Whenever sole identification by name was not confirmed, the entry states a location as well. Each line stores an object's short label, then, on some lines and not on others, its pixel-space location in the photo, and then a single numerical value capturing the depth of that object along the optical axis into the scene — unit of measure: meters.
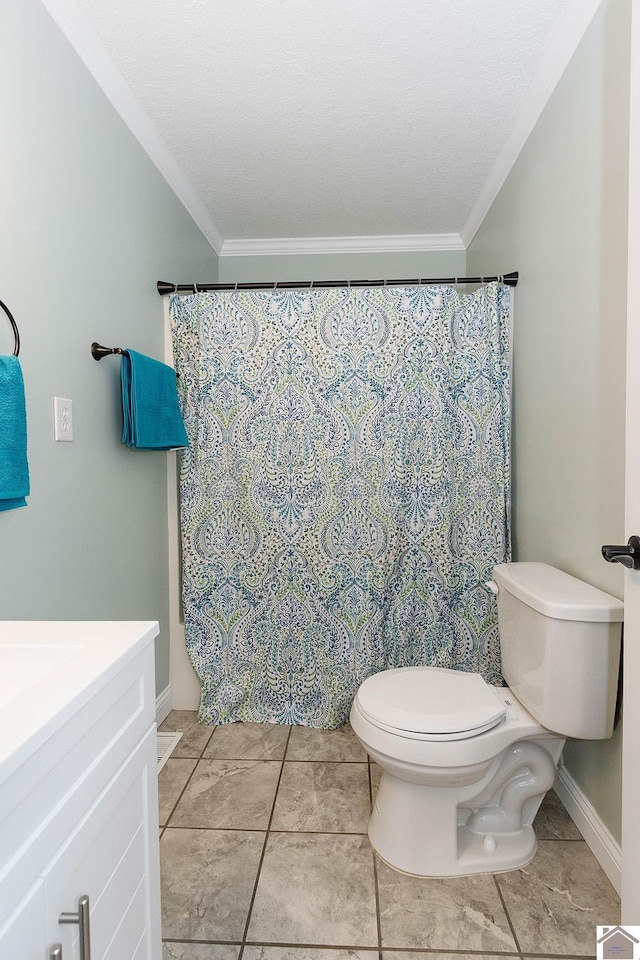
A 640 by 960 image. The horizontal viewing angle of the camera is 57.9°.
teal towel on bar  1.95
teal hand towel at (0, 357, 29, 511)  1.21
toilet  1.50
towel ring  1.31
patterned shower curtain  2.39
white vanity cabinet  0.59
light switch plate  1.60
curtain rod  2.40
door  1.11
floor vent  2.19
